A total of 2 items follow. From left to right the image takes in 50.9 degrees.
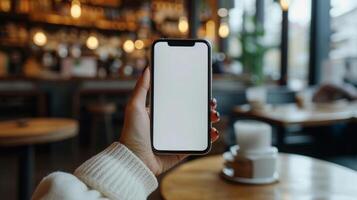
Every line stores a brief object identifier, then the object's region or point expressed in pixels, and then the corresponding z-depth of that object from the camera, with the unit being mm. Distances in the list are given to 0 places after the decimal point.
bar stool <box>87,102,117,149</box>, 4973
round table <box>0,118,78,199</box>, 2422
